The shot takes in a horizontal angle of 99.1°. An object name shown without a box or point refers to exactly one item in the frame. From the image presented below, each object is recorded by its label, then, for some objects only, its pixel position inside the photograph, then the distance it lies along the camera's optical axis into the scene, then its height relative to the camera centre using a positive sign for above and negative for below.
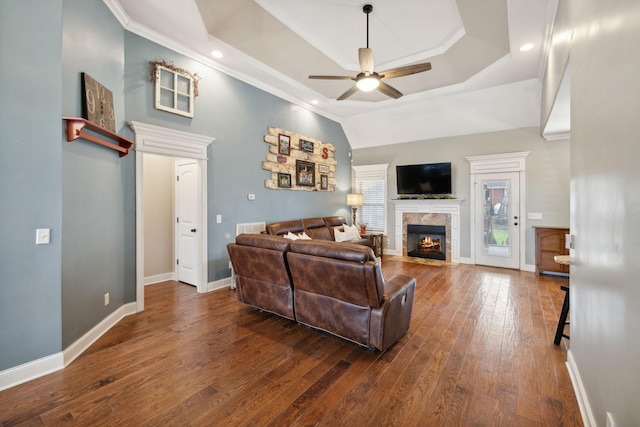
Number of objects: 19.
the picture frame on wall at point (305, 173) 6.05 +0.92
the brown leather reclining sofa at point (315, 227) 5.26 -0.30
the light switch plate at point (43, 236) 2.16 -0.17
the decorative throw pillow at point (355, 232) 6.65 -0.46
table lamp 7.49 +0.39
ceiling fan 3.21 +1.73
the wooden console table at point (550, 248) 5.03 -0.68
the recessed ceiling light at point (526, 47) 3.70 +2.29
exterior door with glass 5.75 -0.14
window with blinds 7.52 +0.56
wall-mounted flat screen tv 6.42 +0.84
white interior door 4.35 -0.12
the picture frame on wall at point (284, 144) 5.56 +1.44
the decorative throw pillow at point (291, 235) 5.02 -0.41
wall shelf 2.37 +0.79
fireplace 6.70 -0.71
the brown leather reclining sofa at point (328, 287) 2.41 -0.74
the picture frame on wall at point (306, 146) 6.12 +1.55
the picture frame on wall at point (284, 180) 5.60 +0.70
